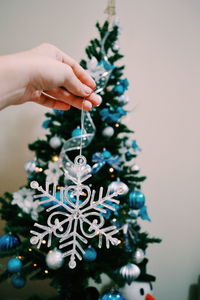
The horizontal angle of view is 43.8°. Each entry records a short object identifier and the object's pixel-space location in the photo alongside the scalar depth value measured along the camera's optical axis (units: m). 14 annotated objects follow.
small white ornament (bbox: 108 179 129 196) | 1.06
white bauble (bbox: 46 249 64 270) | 1.02
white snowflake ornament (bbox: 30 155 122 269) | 0.52
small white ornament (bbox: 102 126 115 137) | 1.24
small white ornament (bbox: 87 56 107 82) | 1.14
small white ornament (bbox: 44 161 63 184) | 1.14
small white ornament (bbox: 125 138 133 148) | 1.37
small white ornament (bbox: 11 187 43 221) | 1.16
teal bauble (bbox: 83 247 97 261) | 1.03
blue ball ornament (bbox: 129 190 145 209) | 1.16
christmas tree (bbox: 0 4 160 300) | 1.11
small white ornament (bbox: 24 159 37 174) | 1.24
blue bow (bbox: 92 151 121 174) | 1.15
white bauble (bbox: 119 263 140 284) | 1.10
